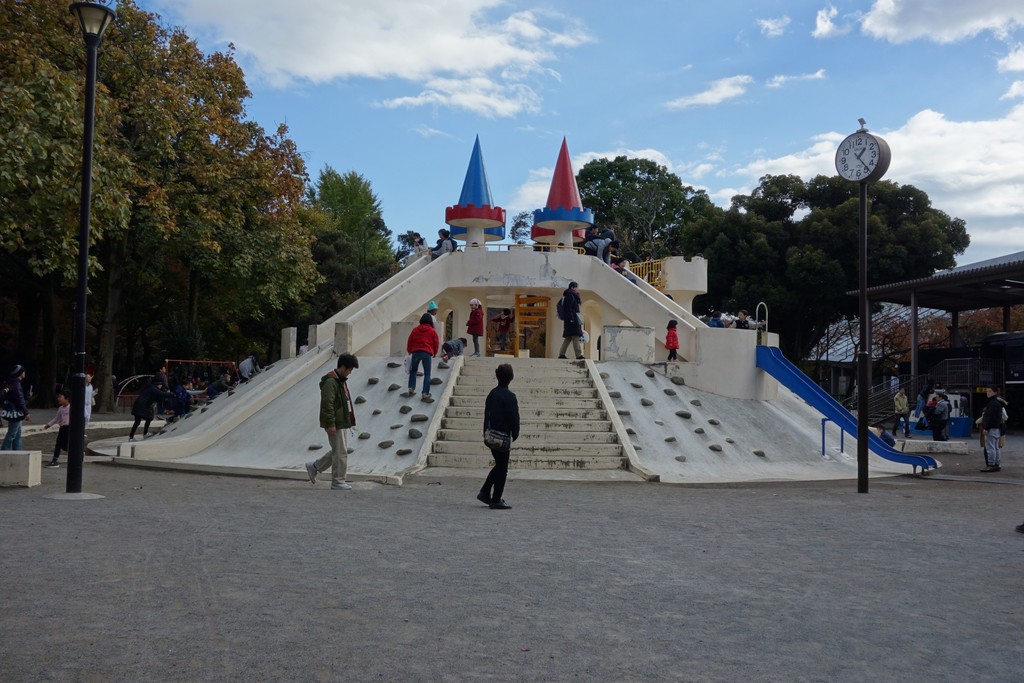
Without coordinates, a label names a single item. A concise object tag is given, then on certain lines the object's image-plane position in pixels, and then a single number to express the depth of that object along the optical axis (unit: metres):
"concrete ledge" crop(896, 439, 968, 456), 23.06
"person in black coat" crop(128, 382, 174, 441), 20.00
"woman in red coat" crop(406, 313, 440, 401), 16.73
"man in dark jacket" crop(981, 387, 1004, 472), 17.83
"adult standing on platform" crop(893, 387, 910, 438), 27.42
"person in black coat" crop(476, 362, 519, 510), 10.41
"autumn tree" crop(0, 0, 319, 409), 21.98
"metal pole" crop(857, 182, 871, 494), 13.34
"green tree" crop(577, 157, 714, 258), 53.16
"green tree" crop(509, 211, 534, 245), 63.16
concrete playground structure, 15.68
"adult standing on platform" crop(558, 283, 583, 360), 18.95
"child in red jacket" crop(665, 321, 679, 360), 20.40
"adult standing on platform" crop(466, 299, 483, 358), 20.55
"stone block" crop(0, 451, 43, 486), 11.69
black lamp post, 10.65
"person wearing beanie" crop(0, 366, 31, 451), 14.38
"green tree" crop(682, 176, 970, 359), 41.91
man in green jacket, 11.91
